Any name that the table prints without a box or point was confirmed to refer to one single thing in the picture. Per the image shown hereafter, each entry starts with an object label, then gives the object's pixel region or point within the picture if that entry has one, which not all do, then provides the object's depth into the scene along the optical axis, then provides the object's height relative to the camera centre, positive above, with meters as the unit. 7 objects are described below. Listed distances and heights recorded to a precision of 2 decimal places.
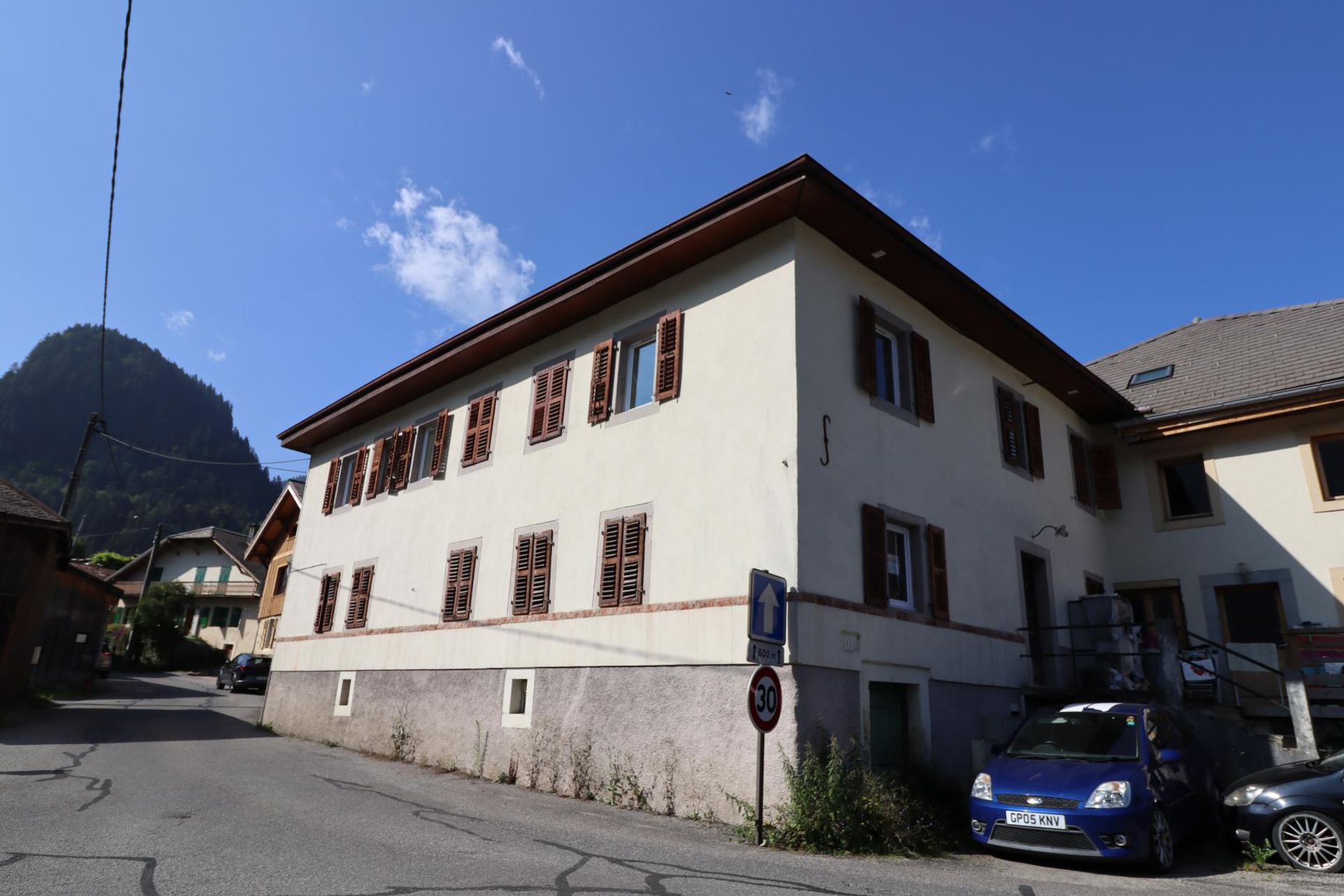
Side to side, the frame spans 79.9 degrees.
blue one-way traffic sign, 7.89 +0.91
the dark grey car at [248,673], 30.61 +0.28
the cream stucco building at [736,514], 9.84 +2.82
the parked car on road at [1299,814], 7.41 -0.83
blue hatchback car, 7.18 -0.67
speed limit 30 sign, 7.58 +0.02
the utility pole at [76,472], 22.05 +5.37
